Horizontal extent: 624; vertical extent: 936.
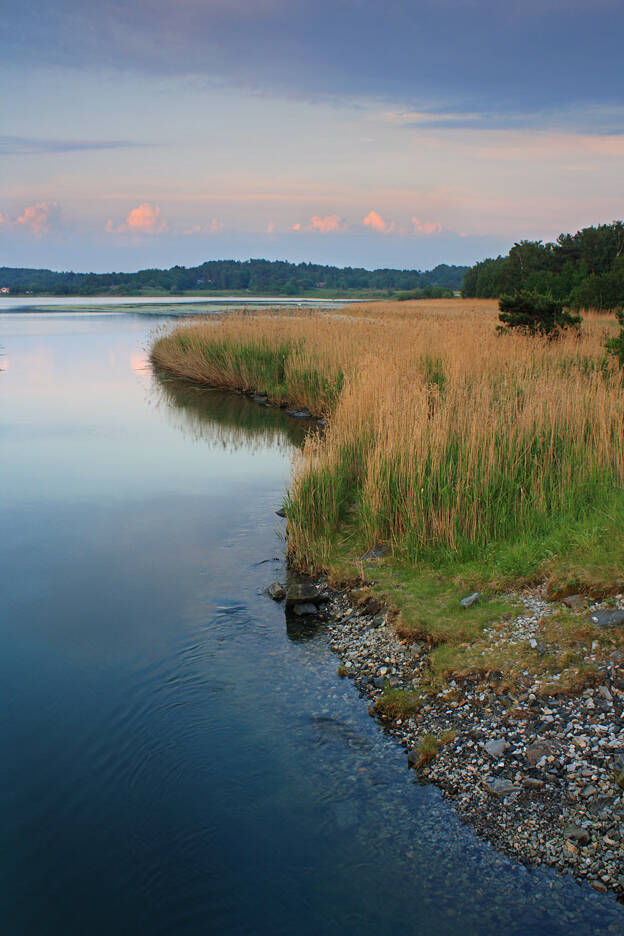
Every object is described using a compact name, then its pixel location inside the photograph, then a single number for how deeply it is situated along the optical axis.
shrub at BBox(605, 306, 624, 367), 11.88
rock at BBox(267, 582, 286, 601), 7.31
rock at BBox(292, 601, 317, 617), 6.85
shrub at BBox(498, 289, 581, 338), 18.14
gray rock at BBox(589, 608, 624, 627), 5.18
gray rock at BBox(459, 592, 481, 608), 6.09
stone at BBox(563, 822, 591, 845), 3.67
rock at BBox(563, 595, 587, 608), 5.57
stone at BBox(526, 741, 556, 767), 4.26
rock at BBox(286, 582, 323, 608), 6.98
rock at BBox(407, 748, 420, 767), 4.55
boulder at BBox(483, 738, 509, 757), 4.40
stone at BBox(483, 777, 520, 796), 4.11
